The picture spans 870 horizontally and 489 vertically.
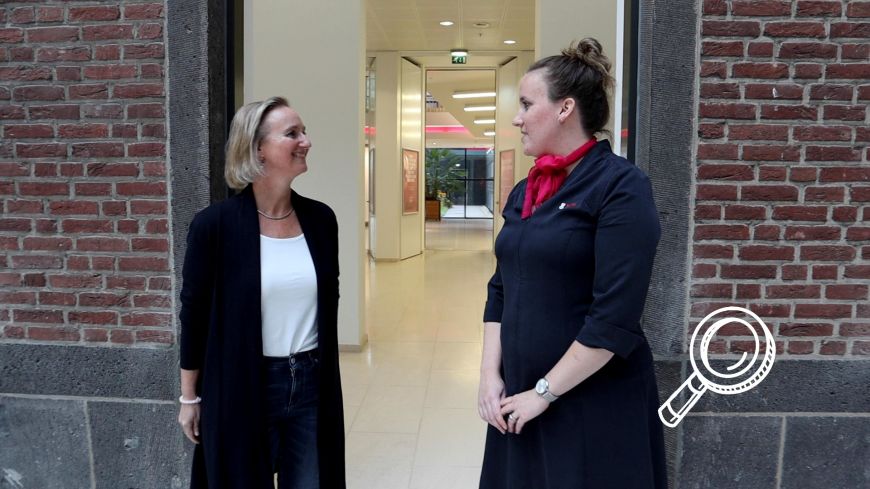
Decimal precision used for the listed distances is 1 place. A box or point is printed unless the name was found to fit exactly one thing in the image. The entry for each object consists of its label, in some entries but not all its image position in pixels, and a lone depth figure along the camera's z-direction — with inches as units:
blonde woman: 78.3
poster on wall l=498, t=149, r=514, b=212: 448.8
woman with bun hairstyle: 59.4
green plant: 1019.3
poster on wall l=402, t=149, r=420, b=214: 487.5
